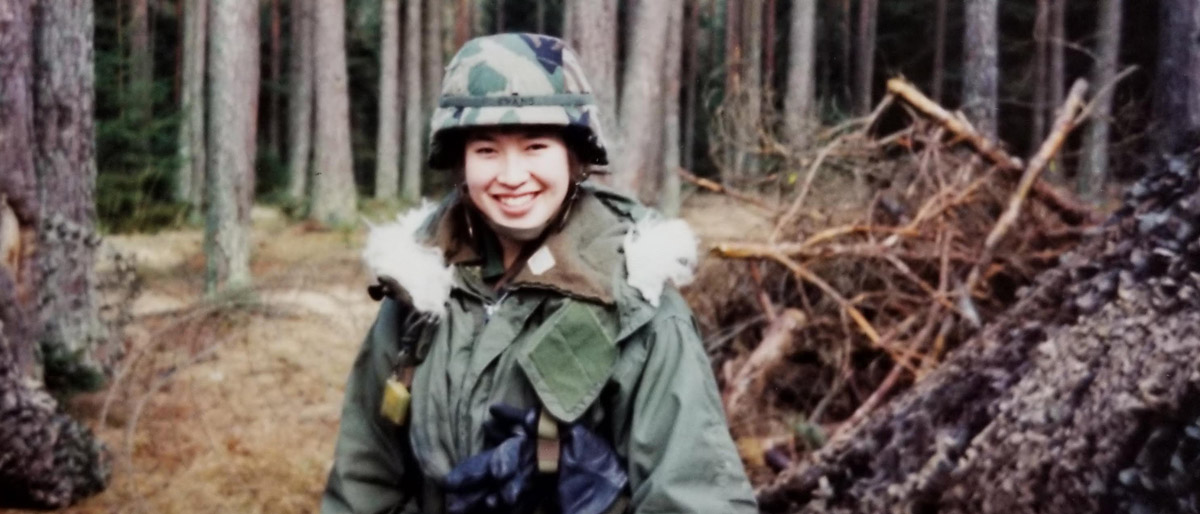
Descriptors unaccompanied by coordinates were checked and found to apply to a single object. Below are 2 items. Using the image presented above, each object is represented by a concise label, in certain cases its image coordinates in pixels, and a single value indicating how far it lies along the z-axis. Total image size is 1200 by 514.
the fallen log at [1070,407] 2.62
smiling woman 2.02
